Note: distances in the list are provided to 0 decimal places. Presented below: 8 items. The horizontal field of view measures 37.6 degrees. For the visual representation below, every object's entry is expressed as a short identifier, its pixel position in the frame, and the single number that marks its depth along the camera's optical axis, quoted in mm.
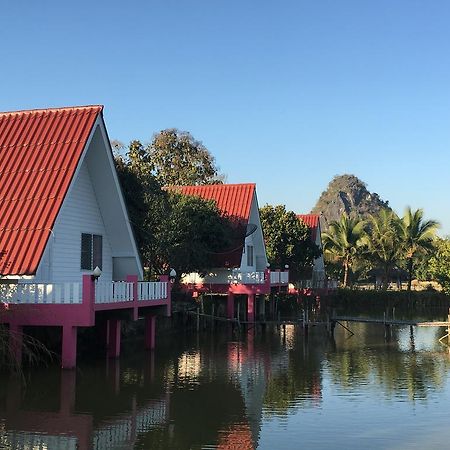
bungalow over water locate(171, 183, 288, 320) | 35969
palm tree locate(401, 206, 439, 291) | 52188
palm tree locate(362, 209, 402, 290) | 52500
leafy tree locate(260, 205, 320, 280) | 45312
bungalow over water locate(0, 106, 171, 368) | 16734
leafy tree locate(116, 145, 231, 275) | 31688
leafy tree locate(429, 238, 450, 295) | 43609
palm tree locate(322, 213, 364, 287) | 53406
